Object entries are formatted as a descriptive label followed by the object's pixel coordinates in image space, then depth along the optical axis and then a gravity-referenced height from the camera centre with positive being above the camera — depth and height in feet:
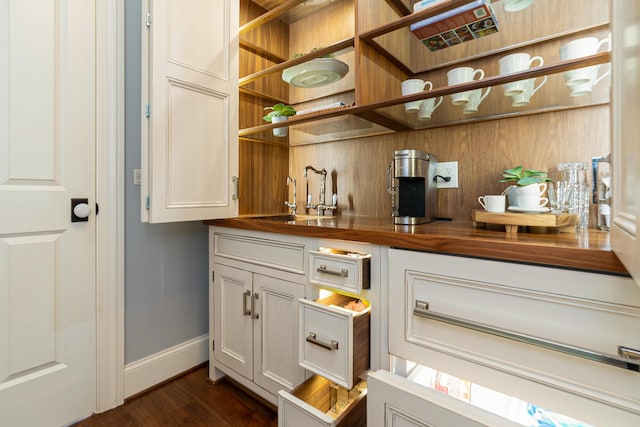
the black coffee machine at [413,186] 3.86 +0.37
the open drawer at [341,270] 3.30 -0.66
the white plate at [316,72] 5.10 +2.48
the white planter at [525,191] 3.39 +0.26
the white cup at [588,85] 3.33 +1.50
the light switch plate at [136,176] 5.17 +0.61
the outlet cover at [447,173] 4.77 +0.64
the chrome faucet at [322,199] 6.10 +0.27
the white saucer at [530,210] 3.28 +0.04
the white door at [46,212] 4.06 -0.02
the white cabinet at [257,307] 4.21 -1.51
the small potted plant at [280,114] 5.65 +1.89
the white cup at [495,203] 3.45 +0.12
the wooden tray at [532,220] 2.93 -0.07
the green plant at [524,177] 3.45 +0.44
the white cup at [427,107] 4.14 +1.53
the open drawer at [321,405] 3.02 -2.22
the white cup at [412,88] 4.18 +1.75
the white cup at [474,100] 3.81 +1.51
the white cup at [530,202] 3.36 +0.13
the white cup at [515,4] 3.70 +2.61
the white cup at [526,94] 3.60 +1.52
